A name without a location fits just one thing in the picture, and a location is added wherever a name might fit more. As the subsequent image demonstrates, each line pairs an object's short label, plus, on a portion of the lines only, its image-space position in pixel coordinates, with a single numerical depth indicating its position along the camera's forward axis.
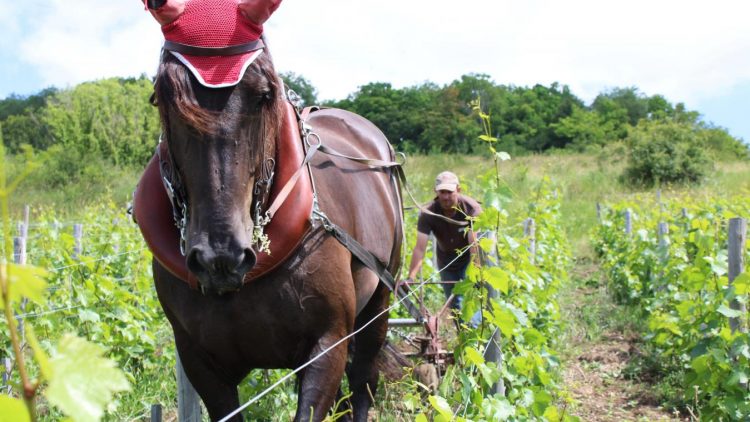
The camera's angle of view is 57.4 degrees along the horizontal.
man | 6.10
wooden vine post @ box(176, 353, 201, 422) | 3.03
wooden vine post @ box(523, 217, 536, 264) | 8.08
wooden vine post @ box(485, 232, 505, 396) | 3.14
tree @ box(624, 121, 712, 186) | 31.03
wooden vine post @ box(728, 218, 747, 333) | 4.43
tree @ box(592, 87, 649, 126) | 73.19
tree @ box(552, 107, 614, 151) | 57.84
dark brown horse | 2.04
